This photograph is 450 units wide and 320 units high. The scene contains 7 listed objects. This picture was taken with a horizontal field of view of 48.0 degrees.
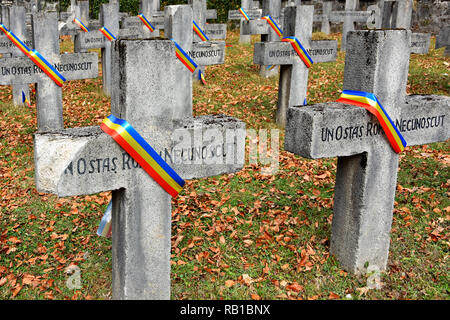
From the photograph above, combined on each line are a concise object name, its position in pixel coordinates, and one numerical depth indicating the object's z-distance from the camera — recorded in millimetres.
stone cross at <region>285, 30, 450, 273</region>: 3814
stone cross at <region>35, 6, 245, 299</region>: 2930
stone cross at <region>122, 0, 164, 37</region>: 13047
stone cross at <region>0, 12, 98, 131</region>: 7430
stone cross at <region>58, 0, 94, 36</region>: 14617
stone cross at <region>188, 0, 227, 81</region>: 9023
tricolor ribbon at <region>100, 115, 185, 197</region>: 3027
